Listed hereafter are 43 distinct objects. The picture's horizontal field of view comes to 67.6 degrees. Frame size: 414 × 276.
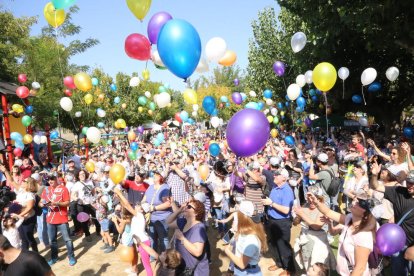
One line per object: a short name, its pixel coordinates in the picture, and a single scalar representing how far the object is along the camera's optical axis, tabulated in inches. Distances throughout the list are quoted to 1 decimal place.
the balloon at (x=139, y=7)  204.5
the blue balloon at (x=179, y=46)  168.7
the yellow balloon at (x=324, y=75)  297.4
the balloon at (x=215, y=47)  250.5
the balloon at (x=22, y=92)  462.3
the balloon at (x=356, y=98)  602.5
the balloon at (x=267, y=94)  548.4
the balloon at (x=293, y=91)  400.5
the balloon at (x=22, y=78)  483.2
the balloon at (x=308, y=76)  431.9
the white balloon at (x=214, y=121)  492.8
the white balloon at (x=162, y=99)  381.4
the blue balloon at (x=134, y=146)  456.8
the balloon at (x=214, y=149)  338.3
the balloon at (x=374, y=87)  525.7
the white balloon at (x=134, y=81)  459.3
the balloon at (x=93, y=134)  350.4
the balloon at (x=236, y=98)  477.8
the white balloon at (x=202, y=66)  256.7
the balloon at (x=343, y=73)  432.5
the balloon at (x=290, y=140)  465.5
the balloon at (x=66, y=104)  398.9
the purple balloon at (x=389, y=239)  113.4
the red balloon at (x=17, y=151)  463.8
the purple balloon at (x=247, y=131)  148.4
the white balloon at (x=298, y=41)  359.3
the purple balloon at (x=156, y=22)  225.3
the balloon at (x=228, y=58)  284.4
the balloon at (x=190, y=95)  304.5
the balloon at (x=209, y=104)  349.7
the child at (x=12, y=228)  167.9
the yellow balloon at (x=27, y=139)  470.6
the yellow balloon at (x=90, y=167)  340.5
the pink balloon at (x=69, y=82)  390.8
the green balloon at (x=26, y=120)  476.7
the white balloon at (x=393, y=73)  408.5
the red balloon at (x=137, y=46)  232.2
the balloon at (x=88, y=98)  479.6
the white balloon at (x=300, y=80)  444.2
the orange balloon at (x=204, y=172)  269.0
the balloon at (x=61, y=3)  246.7
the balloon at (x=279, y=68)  454.3
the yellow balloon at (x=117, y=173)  205.0
